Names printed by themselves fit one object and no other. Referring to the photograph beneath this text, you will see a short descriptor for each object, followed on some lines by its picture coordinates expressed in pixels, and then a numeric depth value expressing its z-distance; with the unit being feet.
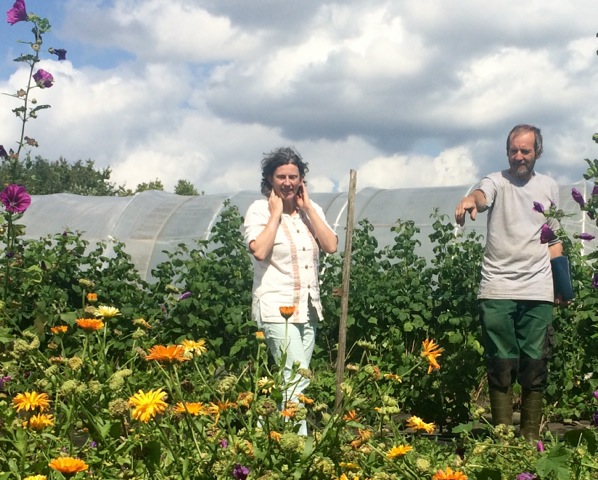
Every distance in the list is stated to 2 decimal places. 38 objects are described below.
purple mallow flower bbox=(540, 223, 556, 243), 12.01
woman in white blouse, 12.67
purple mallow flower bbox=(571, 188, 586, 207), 11.01
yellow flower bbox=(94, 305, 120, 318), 8.11
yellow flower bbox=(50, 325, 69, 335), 8.44
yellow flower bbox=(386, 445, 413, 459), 6.59
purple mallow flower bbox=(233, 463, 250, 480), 6.43
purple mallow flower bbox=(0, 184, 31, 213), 12.46
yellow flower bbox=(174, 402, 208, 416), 6.82
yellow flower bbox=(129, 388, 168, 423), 6.28
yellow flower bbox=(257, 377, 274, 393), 7.38
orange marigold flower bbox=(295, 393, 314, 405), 7.82
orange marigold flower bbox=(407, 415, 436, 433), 8.21
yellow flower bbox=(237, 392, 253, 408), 7.27
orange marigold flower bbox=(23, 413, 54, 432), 7.41
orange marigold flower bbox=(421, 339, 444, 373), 7.97
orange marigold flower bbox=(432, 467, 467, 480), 5.83
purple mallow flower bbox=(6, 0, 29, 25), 13.97
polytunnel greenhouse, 31.50
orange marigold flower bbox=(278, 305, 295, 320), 8.88
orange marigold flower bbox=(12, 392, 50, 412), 7.62
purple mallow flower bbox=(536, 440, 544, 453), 8.83
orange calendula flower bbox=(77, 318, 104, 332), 7.50
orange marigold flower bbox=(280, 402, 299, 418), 7.17
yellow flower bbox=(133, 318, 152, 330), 9.22
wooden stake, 13.36
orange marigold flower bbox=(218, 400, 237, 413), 7.25
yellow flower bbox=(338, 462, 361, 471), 6.97
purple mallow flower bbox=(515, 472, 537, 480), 6.76
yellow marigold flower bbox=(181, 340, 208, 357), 7.43
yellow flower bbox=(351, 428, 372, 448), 7.06
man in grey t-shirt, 14.32
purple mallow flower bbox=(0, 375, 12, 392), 9.63
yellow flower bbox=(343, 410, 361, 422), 7.62
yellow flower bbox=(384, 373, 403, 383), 8.40
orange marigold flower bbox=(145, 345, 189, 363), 6.53
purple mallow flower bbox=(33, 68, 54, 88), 14.11
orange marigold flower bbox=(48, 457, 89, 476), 5.71
